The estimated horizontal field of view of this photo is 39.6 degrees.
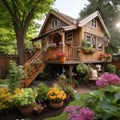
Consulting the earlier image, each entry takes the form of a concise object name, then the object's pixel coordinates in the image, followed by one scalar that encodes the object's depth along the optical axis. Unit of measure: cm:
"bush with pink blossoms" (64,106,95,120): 161
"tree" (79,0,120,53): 2028
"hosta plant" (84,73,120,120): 143
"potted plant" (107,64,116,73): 1411
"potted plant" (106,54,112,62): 1456
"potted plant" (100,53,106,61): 1438
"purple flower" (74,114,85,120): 161
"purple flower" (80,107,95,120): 161
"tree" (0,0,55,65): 1172
